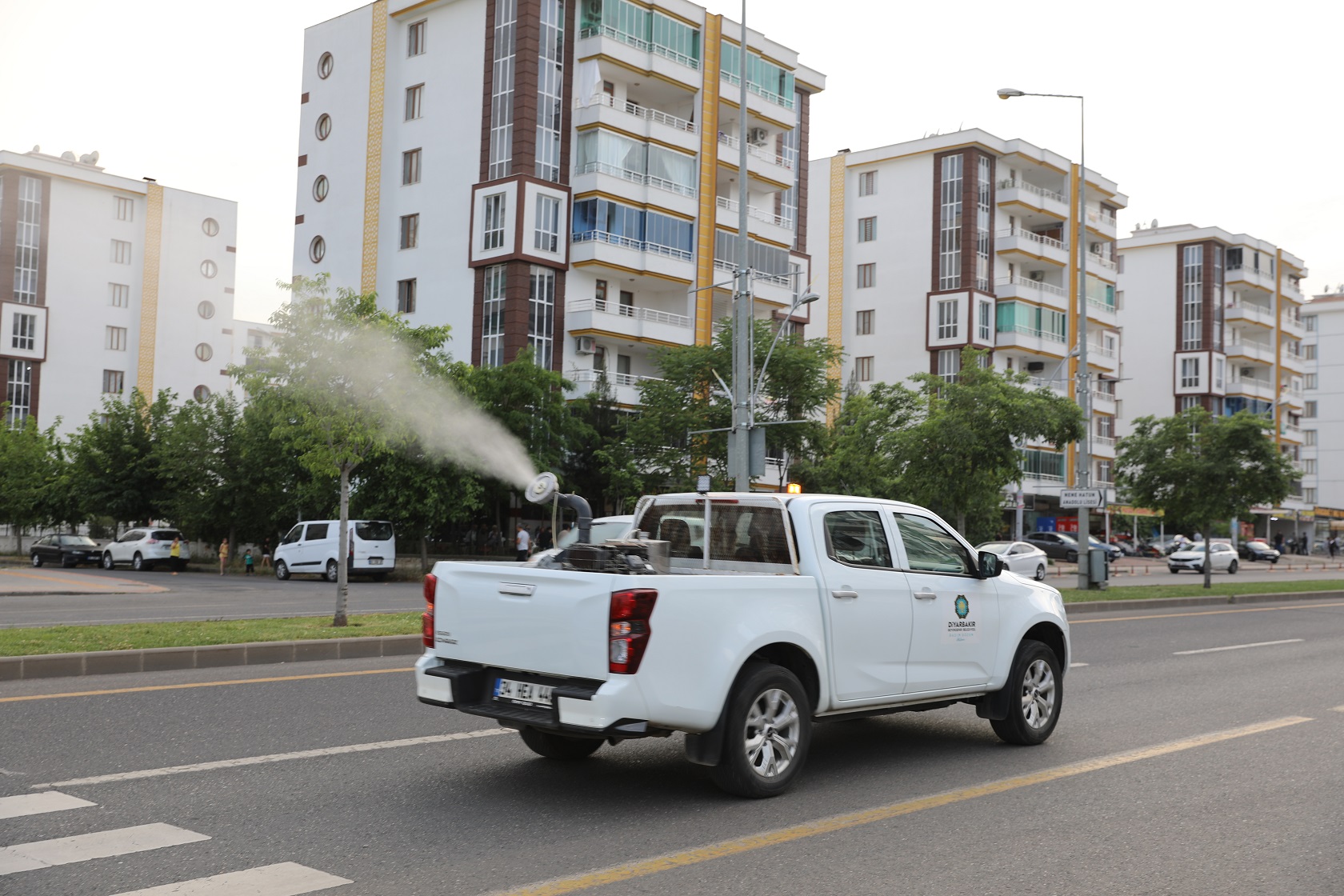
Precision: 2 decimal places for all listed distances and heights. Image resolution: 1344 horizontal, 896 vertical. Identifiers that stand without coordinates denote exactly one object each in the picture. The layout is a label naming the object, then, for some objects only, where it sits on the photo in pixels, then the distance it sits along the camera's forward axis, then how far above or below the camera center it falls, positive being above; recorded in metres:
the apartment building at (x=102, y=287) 68.75 +11.77
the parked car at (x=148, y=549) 41.47 -2.17
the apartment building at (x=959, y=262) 66.00 +14.08
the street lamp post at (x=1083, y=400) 27.84 +2.67
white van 33.41 -1.62
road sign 25.67 +0.37
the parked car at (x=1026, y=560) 39.25 -1.48
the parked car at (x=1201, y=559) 49.22 -1.59
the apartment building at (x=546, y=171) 45.75 +12.99
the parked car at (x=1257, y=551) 69.62 -1.72
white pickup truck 5.87 -0.69
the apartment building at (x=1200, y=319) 86.69 +14.52
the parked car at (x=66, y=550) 44.41 -2.50
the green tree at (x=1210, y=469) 31.31 +1.34
